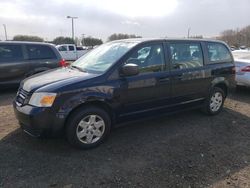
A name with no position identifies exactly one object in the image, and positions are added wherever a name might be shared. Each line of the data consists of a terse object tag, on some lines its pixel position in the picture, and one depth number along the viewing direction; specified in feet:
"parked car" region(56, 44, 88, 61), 63.29
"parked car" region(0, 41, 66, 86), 18.36
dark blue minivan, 8.95
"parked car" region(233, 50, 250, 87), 18.41
